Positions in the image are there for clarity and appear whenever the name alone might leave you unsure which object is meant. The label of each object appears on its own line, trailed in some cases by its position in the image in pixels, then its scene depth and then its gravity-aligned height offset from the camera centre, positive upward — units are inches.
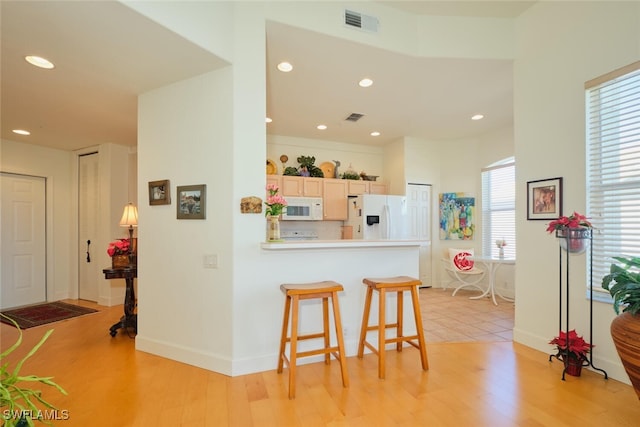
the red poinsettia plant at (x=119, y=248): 137.2 -15.4
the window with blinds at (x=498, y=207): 209.5 +4.2
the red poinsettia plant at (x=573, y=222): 94.7 -2.9
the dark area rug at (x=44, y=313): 157.2 -55.0
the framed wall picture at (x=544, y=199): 111.7 +5.3
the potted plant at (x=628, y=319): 72.3 -25.9
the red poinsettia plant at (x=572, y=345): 96.6 -41.8
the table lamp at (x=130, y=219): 141.7 -2.6
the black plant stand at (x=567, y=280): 94.2 -22.4
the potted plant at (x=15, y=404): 34.7 -21.9
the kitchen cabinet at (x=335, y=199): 219.1 +10.1
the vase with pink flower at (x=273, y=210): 104.5 +1.1
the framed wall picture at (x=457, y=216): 234.4 -2.4
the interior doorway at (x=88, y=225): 198.4 -7.5
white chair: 211.0 -38.9
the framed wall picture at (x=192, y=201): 106.7 +4.2
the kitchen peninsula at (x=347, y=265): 105.0 -19.0
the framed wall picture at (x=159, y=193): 114.7 +7.8
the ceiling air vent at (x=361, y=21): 112.3 +70.7
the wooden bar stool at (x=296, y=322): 88.1 -33.2
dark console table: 135.1 -38.5
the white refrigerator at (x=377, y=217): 208.8 -2.7
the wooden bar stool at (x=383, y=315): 96.5 -34.2
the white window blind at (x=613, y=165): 93.8 +15.1
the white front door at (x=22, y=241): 182.5 -16.8
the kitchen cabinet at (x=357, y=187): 227.6 +19.3
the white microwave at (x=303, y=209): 207.4 +2.8
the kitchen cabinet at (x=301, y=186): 207.8 +18.3
